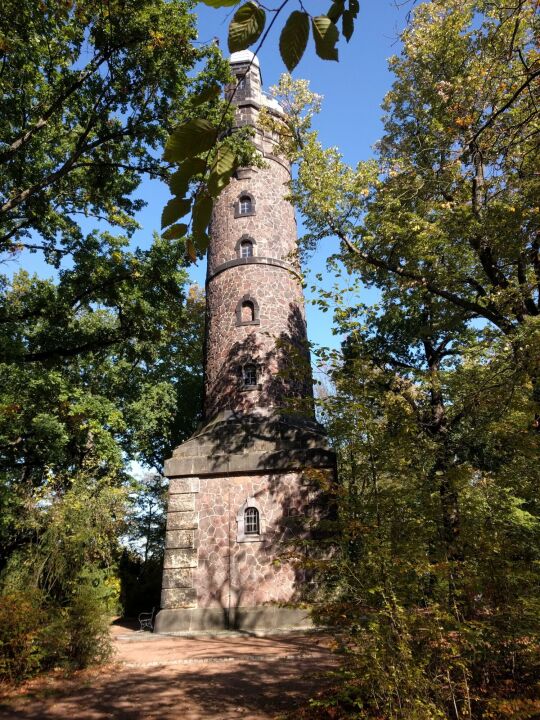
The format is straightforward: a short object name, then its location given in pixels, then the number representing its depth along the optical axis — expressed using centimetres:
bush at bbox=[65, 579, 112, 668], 729
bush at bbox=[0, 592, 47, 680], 650
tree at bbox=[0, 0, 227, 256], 762
